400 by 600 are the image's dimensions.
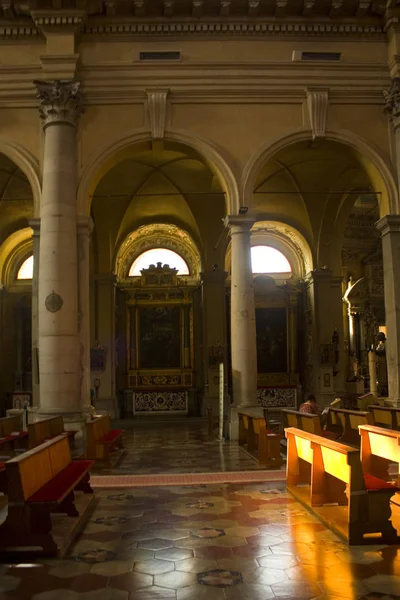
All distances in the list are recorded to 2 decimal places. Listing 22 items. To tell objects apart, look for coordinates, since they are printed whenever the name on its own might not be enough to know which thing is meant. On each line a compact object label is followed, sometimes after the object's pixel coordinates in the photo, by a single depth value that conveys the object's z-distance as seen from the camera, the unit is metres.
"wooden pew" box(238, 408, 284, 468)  10.29
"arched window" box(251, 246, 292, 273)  22.86
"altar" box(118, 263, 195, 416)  21.03
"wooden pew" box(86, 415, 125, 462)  10.71
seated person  11.83
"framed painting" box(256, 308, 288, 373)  21.69
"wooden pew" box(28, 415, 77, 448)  9.80
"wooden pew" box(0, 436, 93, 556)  5.21
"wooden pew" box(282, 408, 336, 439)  9.73
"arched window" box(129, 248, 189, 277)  22.66
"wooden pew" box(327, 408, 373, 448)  10.41
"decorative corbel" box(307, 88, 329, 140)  13.89
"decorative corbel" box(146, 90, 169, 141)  13.75
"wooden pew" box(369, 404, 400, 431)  10.51
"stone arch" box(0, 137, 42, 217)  13.52
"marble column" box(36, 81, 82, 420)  12.59
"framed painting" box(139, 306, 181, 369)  21.50
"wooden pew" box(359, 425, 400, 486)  6.59
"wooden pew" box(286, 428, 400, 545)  5.49
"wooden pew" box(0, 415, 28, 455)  10.58
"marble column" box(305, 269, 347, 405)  19.56
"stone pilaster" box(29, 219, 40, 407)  13.09
